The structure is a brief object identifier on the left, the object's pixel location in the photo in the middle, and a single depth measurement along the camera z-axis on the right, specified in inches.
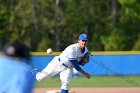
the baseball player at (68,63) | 847.1
